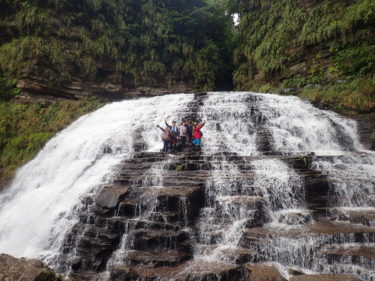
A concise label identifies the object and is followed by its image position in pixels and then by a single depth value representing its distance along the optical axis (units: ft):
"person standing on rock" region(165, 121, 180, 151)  39.59
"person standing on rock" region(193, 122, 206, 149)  39.24
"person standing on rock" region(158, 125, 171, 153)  38.52
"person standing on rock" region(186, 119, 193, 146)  40.92
